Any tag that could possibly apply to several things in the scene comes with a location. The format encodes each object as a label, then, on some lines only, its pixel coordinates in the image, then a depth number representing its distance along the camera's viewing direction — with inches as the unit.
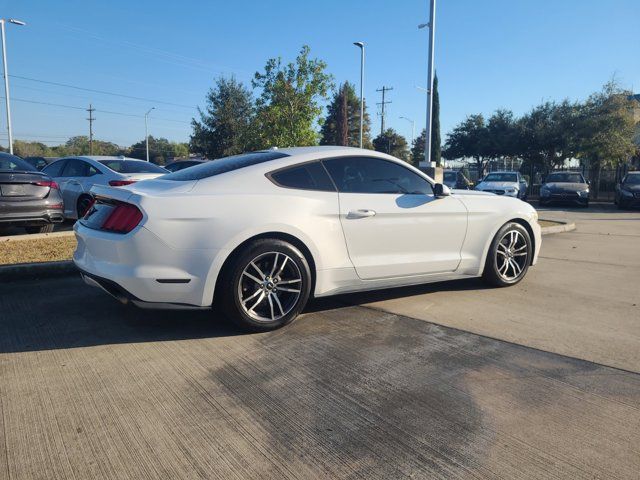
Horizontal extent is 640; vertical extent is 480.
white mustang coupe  145.3
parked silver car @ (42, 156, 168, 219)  364.8
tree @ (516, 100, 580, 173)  1134.4
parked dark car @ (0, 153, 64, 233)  302.5
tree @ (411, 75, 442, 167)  1879.9
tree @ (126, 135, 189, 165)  3469.5
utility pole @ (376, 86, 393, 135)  2821.1
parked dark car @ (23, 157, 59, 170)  954.1
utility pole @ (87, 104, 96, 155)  2998.5
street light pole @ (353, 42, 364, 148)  1299.2
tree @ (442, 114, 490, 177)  1638.4
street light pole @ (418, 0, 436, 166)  660.1
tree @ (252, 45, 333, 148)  860.0
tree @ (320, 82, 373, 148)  2321.6
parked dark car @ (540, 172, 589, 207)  787.4
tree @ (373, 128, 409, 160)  2785.4
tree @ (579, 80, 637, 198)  1003.3
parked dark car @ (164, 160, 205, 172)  649.5
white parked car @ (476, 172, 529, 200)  807.7
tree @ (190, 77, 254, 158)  1332.4
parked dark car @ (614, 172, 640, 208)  761.6
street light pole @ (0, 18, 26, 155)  1204.6
